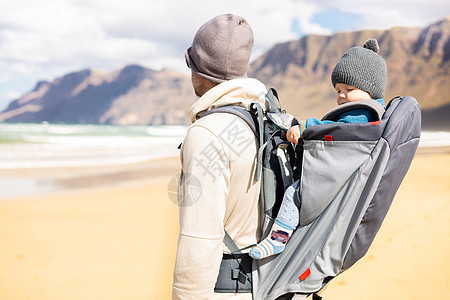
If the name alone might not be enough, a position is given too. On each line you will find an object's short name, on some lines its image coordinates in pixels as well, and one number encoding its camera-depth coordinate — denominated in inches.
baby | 59.9
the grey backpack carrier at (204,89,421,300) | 55.6
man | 52.6
